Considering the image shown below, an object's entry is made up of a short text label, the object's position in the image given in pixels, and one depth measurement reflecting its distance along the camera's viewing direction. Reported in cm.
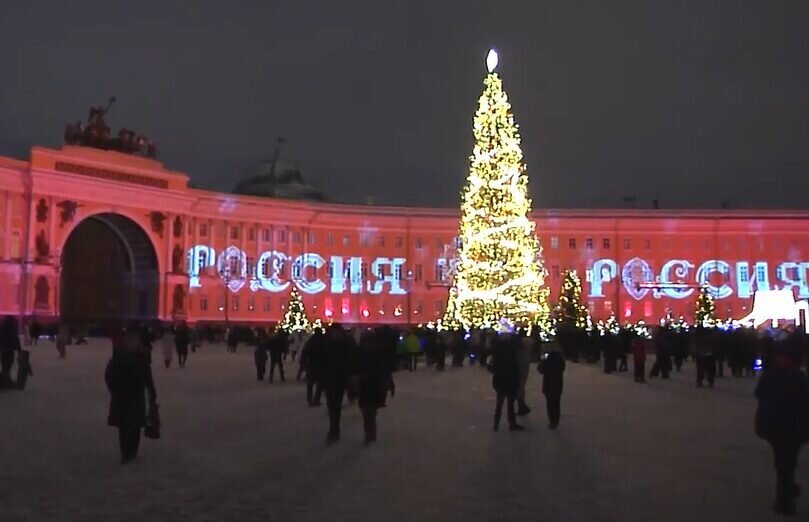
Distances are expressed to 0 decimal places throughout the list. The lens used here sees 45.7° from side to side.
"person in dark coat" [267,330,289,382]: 2248
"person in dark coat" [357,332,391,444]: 1130
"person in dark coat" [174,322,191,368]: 2780
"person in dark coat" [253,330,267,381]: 2228
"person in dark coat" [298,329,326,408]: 1327
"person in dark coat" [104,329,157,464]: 941
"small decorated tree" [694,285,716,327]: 4978
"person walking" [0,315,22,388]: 1775
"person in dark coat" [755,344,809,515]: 727
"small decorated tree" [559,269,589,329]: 4044
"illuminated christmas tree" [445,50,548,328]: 2942
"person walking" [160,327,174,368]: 2748
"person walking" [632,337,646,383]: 2331
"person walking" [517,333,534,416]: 1359
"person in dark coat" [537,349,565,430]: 1326
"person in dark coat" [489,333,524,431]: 1289
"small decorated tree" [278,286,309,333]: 4400
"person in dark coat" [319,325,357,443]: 1139
